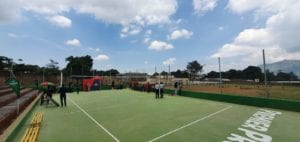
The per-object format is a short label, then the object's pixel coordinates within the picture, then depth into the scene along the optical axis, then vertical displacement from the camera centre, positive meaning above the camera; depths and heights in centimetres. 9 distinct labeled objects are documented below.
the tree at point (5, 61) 3030 +410
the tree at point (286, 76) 1060 -34
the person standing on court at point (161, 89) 1187 -153
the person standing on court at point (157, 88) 1166 -139
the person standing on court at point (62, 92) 847 -123
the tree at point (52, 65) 3841 +349
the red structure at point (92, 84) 1922 -150
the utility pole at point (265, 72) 796 +2
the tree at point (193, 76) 1571 -32
